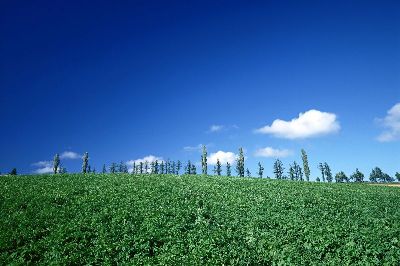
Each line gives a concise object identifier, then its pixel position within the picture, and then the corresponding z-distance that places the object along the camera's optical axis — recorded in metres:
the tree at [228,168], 159.50
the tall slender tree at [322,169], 171.54
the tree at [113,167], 184.35
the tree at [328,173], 171.75
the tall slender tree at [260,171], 149.50
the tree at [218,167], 145.31
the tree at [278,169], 149.25
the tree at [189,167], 160.38
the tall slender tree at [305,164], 124.18
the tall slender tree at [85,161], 108.44
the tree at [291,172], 157.00
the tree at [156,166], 160.62
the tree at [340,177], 187.12
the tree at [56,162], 115.74
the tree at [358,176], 183.14
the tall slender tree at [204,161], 117.62
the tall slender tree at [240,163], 121.81
